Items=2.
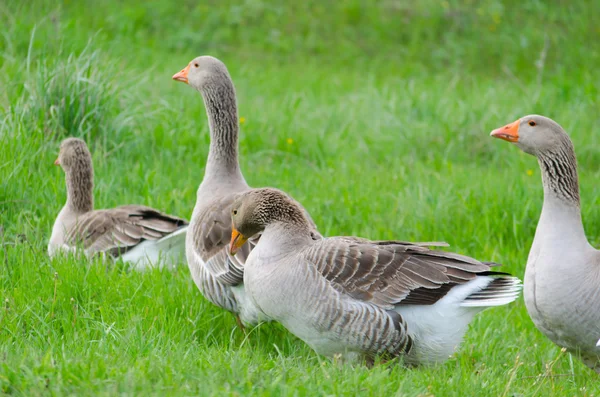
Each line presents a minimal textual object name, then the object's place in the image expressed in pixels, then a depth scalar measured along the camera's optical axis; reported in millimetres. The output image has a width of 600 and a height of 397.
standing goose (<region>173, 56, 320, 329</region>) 11687
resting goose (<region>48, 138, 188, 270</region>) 13750
